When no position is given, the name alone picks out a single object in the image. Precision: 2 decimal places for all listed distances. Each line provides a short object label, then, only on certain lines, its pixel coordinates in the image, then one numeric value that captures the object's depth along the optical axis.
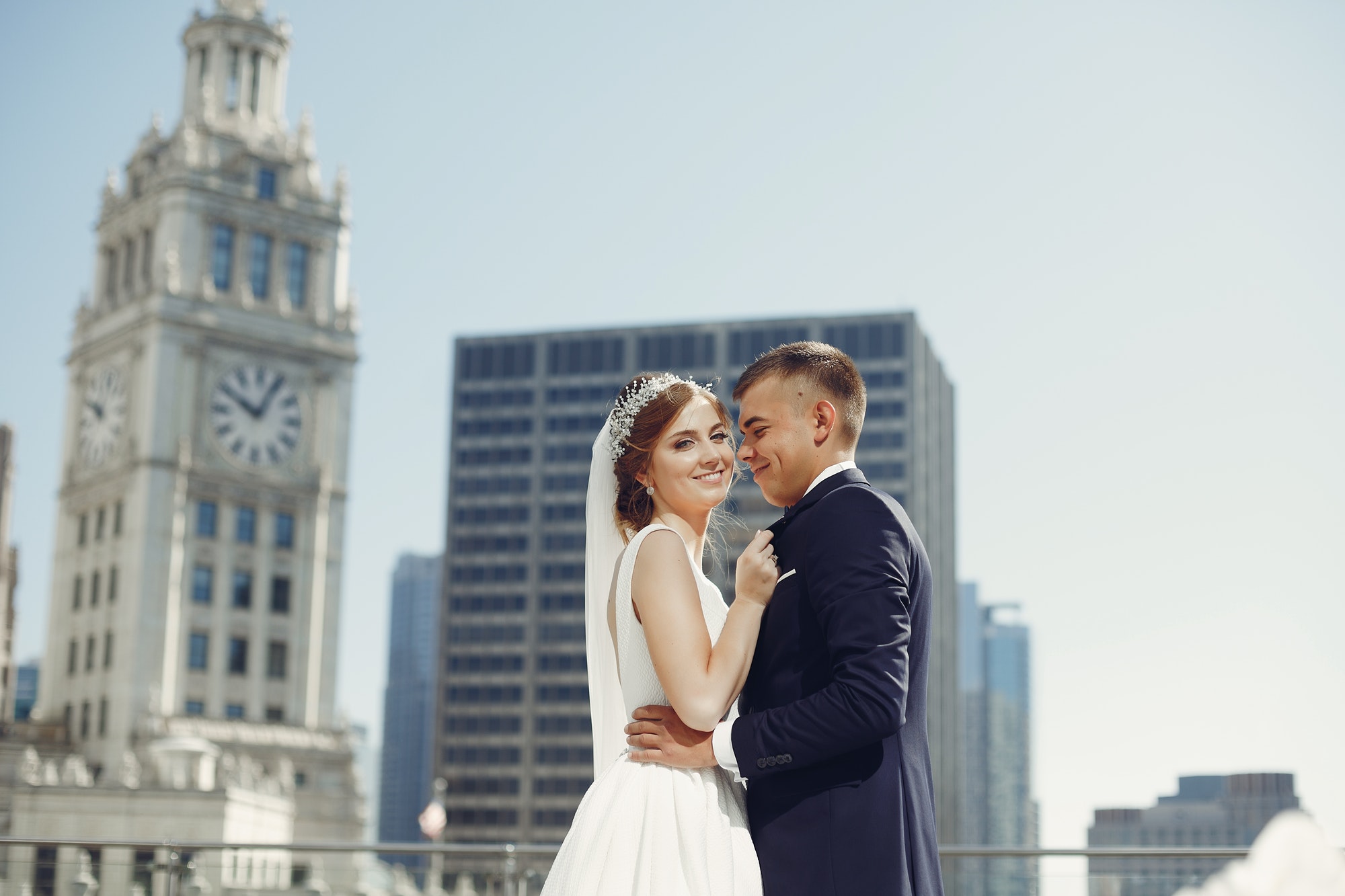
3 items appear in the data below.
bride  4.03
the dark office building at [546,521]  112.19
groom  3.72
